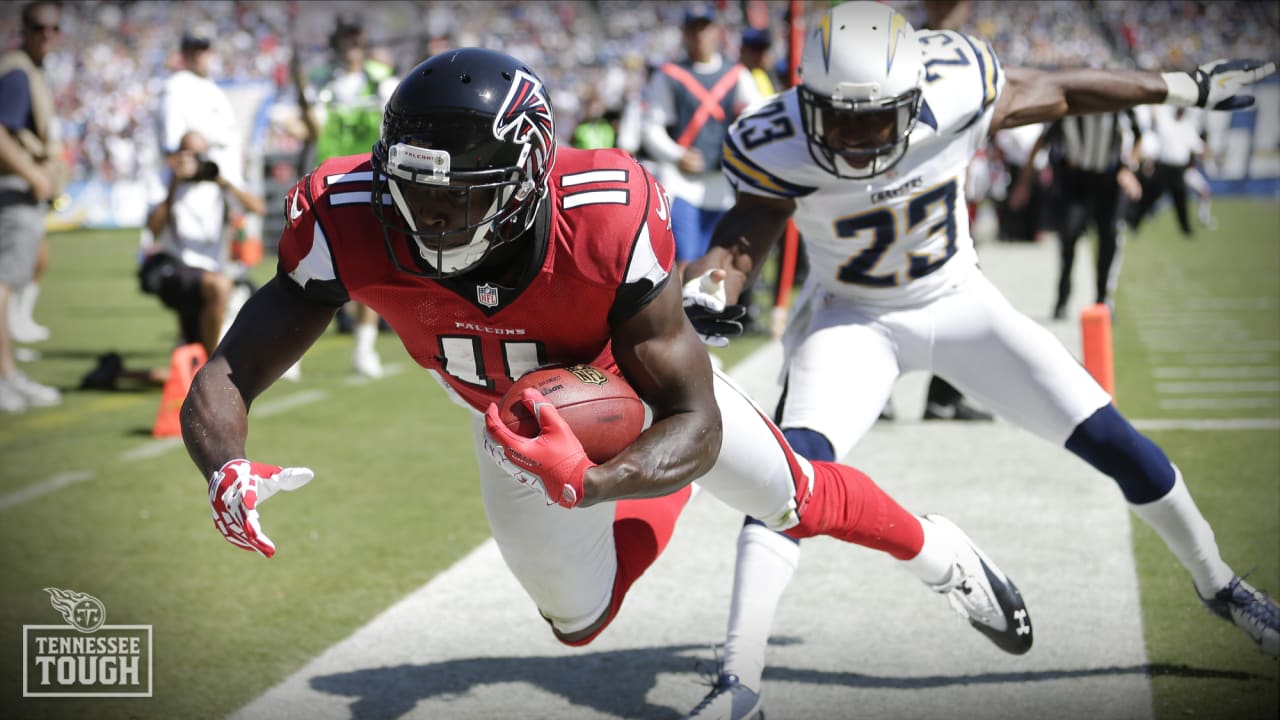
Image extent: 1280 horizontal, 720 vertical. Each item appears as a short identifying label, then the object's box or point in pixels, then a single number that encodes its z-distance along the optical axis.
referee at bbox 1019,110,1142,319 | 9.05
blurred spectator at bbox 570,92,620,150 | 12.30
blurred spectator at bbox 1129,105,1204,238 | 14.37
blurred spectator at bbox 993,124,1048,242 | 17.19
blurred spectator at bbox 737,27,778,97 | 8.15
